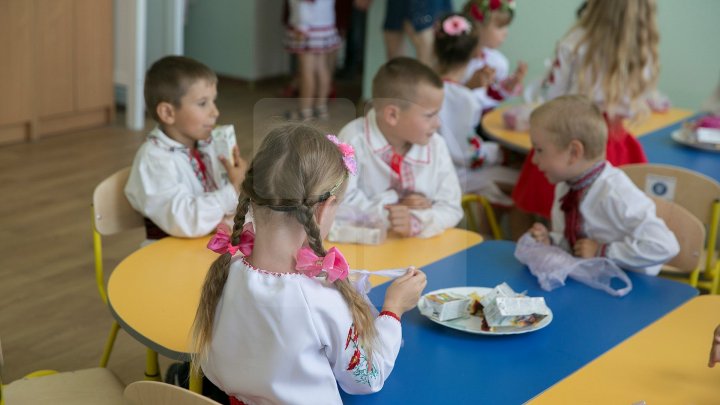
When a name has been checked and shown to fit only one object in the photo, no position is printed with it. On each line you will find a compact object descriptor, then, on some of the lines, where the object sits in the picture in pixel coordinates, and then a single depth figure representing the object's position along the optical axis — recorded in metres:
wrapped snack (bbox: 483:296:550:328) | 1.93
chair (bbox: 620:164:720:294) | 2.87
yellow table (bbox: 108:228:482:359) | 1.89
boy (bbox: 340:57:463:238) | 2.68
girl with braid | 1.57
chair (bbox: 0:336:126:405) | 1.99
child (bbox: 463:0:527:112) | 4.33
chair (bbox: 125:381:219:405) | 1.43
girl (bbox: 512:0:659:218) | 3.53
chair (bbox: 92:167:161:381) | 2.53
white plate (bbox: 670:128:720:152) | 3.62
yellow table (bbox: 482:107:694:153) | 3.64
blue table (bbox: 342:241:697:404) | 1.70
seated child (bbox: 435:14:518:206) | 3.84
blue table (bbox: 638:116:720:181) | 3.40
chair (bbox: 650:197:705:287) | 2.56
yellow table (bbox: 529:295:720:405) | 1.71
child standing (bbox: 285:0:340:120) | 6.25
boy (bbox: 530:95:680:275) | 2.34
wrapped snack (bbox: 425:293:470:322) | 1.95
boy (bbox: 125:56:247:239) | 2.46
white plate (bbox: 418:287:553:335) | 1.90
